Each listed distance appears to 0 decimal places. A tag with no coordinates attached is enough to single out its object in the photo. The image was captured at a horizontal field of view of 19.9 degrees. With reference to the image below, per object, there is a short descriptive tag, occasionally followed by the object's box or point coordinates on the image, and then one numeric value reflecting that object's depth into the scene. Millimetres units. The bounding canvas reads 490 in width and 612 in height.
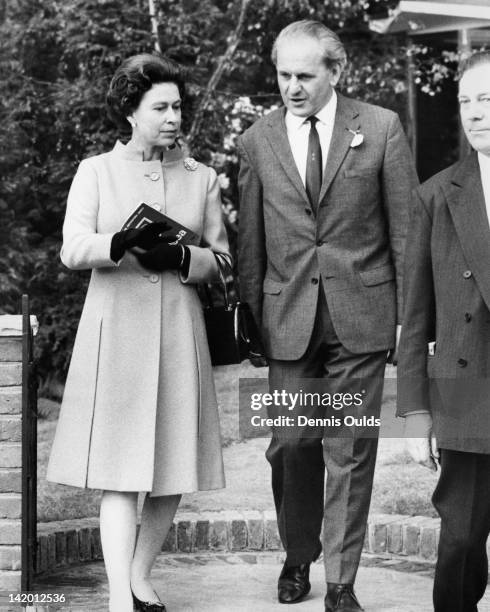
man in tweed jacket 4922
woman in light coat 4715
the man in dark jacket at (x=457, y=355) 3926
